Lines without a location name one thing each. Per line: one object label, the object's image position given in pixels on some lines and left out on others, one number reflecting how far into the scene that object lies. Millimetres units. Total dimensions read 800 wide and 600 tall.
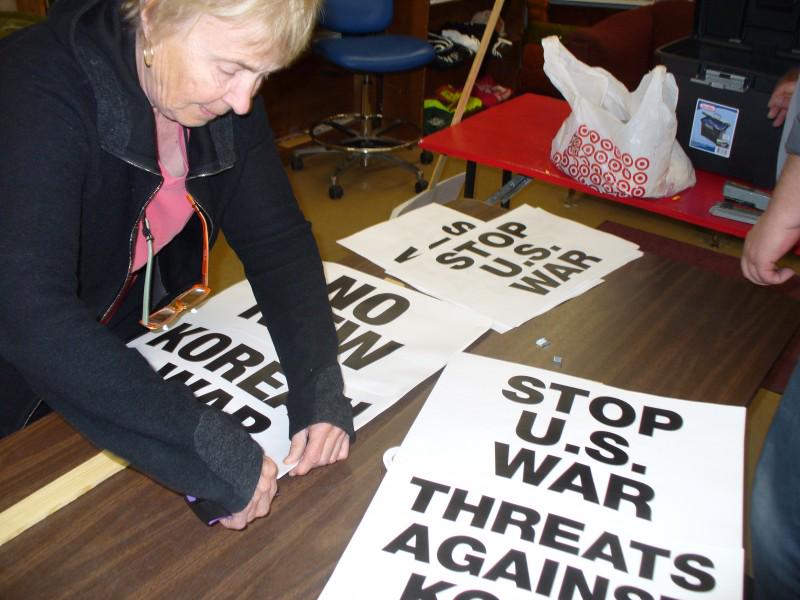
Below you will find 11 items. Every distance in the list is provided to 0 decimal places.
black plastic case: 1656
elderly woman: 703
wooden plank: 695
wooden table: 653
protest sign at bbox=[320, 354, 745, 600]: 669
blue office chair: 3135
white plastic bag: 1530
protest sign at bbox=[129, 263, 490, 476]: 890
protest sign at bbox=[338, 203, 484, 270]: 1231
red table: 1576
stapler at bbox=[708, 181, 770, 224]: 1479
